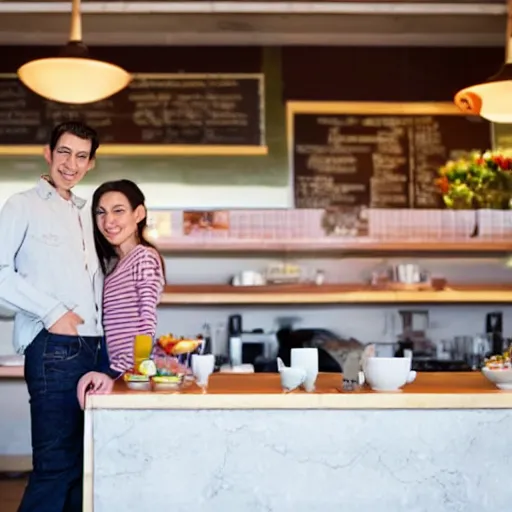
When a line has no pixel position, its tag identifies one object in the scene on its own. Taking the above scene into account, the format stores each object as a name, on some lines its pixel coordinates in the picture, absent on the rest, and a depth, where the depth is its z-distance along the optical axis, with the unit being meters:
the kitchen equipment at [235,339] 4.86
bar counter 2.38
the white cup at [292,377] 2.41
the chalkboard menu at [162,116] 5.09
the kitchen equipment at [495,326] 5.07
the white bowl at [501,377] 2.46
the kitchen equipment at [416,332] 5.07
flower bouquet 4.73
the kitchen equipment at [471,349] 4.81
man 2.55
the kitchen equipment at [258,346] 4.95
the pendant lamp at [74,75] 3.41
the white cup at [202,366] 2.50
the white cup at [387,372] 2.39
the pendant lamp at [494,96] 3.30
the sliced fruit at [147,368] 2.45
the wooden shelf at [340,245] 4.81
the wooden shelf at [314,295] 4.78
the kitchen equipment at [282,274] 4.93
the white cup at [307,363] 2.45
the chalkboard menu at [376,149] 5.14
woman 2.63
